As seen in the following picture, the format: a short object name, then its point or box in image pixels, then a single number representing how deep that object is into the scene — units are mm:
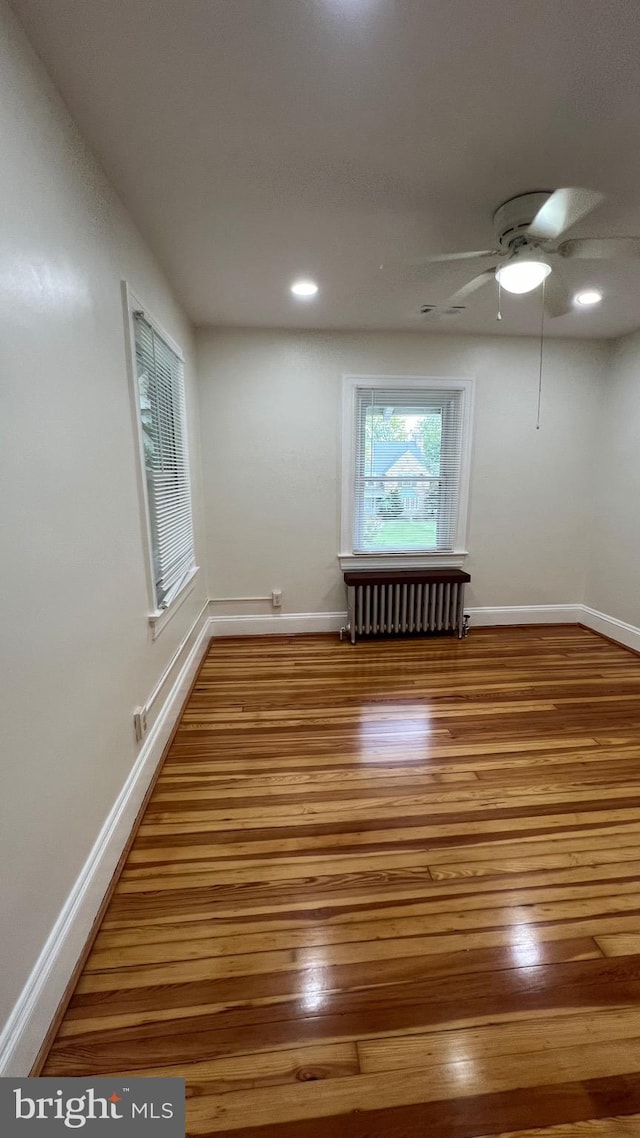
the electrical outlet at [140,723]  1918
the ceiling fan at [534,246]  1600
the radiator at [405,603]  3787
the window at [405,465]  3727
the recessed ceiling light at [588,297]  2746
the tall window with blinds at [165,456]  2164
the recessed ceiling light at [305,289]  2635
